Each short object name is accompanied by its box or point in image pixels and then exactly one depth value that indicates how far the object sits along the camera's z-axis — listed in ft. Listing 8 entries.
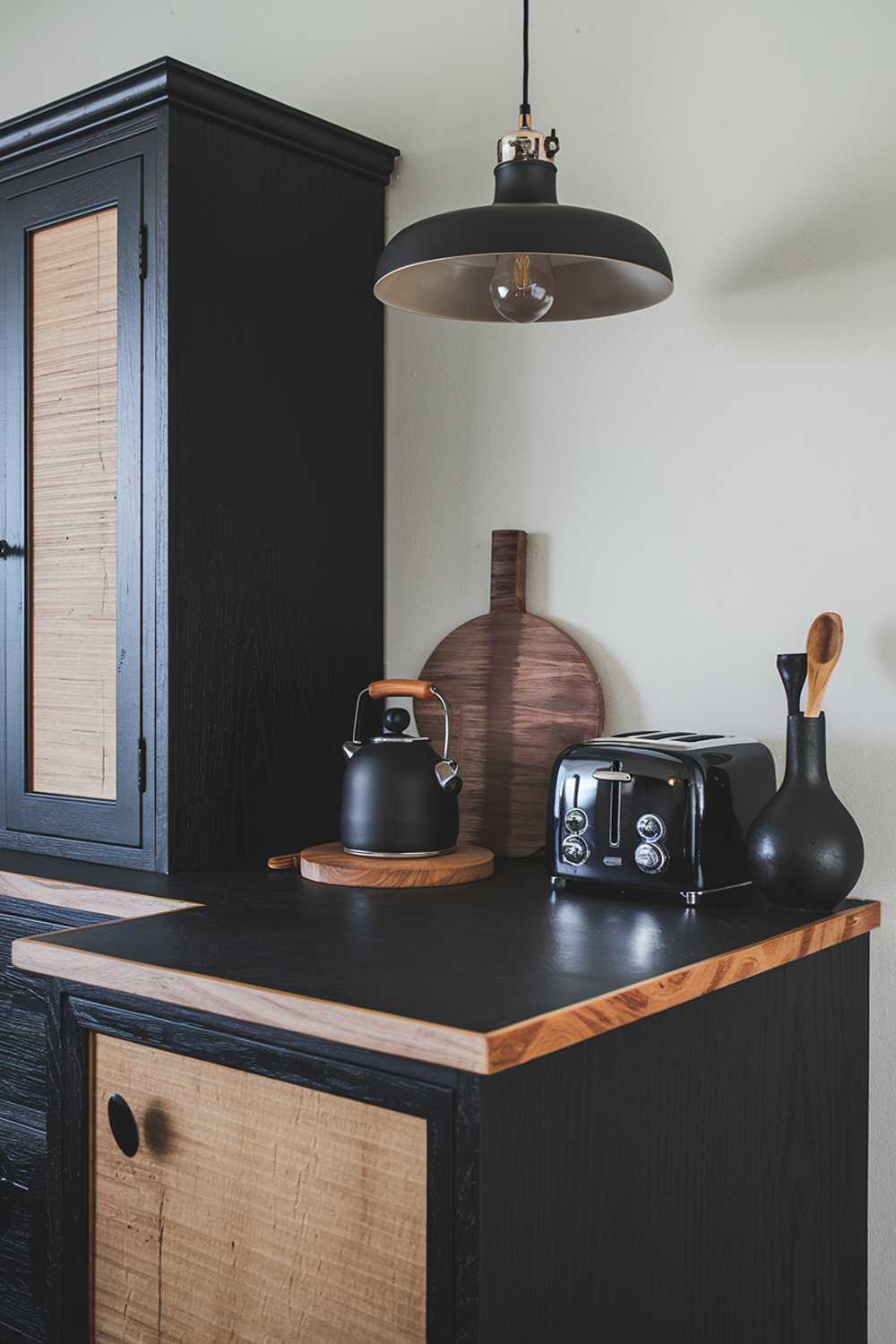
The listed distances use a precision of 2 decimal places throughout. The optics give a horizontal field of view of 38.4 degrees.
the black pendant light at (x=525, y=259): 4.77
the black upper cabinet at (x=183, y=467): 6.34
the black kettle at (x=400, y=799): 5.96
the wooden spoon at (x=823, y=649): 5.37
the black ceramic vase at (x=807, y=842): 5.01
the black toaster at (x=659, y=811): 5.25
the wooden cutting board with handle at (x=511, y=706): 6.65
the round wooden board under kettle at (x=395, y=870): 5.81
